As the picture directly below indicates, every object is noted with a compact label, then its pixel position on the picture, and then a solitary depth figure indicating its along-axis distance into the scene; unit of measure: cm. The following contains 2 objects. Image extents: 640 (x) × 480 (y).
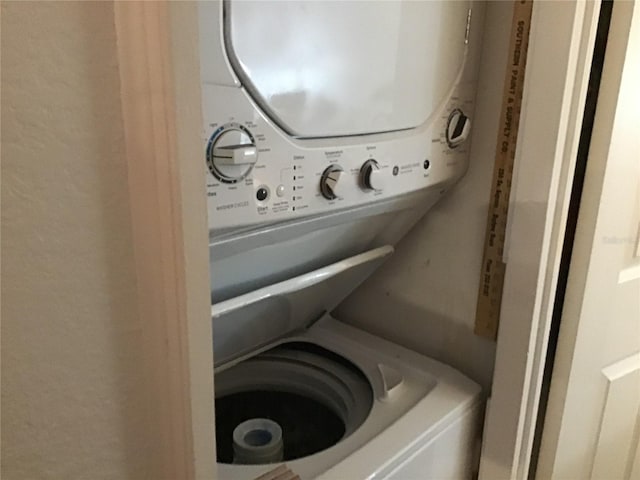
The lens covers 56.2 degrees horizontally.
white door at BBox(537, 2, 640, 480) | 117
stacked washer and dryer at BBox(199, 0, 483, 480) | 85
